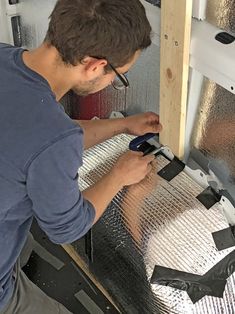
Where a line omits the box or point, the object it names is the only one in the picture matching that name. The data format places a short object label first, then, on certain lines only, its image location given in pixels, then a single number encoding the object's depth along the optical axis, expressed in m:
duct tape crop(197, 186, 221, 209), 1.16
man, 0.86
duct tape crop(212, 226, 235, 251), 1.13
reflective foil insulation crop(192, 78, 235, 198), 1.10
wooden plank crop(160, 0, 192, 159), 1.01
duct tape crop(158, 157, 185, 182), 1.22
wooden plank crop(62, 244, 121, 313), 1.47
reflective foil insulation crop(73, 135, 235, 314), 1.15
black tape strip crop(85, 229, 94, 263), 1.42
